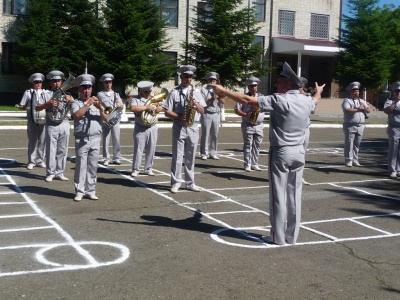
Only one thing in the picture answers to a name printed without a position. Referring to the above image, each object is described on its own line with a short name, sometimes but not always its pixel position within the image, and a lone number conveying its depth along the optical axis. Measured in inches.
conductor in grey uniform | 279.3
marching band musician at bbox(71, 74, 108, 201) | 377.1
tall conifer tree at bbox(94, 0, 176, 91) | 1255.5
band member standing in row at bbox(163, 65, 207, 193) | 408.2
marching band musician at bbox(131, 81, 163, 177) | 479.2
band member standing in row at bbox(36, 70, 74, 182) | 449.4
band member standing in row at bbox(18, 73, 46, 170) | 478.3
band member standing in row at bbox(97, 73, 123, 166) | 520.1
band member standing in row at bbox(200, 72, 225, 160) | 600.7
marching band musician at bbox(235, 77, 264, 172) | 524.4
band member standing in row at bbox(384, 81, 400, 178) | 500.5
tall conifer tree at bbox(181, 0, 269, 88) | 1239.5
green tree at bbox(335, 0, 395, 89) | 1449.3
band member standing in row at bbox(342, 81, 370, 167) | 561.3
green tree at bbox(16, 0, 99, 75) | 1339.8
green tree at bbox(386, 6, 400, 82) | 1614.4
